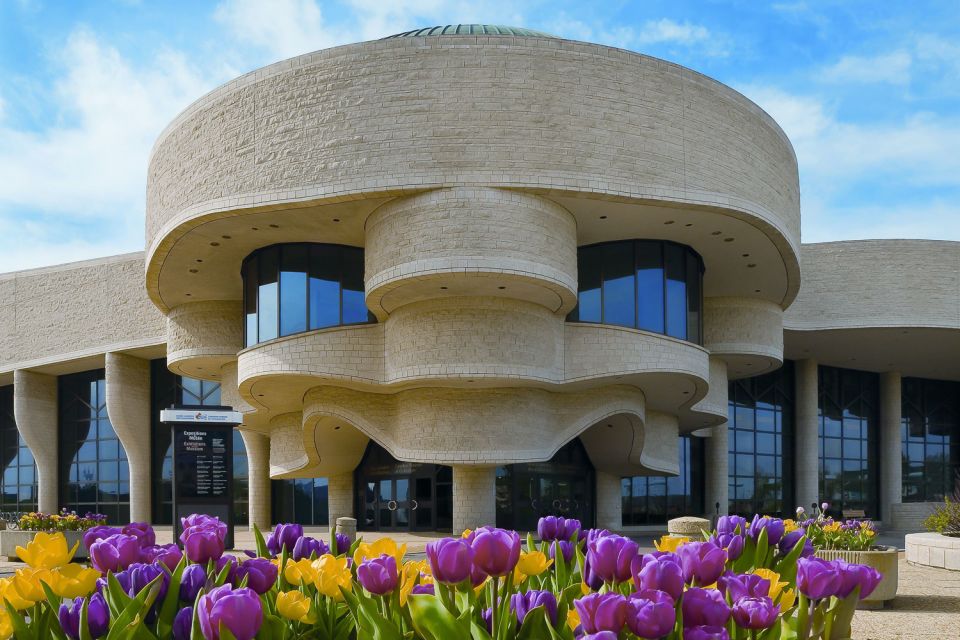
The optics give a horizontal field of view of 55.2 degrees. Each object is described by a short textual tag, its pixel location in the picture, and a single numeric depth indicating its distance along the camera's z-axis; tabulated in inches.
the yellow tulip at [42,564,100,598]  123.3
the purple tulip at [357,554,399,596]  113.6
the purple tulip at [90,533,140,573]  140.8
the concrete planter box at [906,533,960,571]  689.6
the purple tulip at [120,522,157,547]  165.0
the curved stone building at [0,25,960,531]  914.7
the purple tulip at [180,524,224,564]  141.9
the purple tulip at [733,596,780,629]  102.8
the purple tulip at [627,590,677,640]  92.0
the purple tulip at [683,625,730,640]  93.7
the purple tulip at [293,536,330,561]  162.1
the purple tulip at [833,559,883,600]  119.7
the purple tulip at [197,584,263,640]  94.8
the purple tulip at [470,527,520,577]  109.6
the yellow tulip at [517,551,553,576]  128.3
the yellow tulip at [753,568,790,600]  119.6
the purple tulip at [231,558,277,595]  130.0
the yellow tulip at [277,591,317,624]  118.5
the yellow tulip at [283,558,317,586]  128.8
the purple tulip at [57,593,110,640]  114.0
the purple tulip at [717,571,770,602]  113.1
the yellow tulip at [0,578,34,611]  118.9
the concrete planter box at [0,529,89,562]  887.7
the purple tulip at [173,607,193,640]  111.7
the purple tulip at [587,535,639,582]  118.9
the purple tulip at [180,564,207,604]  123.9
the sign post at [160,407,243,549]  855.1
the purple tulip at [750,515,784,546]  193.5
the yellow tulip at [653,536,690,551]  161.4
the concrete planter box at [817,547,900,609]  505.2
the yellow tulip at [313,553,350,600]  123.3
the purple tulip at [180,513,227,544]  150.3
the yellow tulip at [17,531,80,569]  128.3
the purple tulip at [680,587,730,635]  99.3
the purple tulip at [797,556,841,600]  116.6
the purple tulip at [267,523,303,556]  167.8
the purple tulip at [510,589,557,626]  109.4
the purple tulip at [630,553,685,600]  106.0
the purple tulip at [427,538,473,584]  106.8
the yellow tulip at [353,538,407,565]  130.7
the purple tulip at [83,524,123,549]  171.8
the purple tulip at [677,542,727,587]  122.6
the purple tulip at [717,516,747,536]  182.5
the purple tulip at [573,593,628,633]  92.0
